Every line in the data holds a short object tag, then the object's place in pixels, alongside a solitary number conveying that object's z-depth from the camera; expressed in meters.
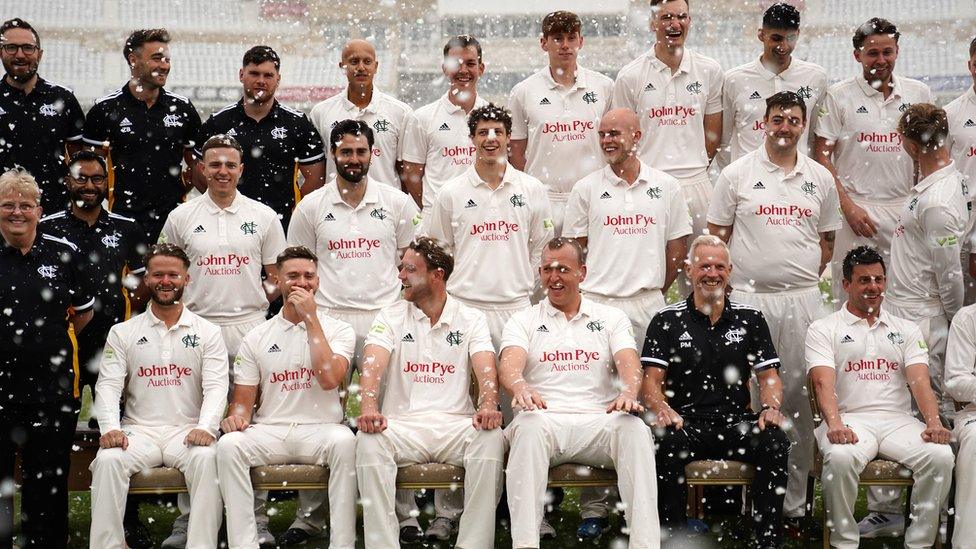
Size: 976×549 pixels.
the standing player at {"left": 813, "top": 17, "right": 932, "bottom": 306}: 15.30
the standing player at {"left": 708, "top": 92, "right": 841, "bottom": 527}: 14.13
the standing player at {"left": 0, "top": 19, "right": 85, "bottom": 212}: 14.94
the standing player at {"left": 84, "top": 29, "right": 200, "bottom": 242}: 15.05
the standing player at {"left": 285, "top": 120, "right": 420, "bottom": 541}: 14.14
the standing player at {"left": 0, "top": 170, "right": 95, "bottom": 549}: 12.41
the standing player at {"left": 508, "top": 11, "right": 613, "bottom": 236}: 15.45
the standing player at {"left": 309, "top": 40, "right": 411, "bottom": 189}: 15.64
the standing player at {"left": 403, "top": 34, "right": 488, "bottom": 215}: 15.77
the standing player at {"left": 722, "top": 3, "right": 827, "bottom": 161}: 15.38
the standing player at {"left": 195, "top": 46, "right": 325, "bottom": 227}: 15.09
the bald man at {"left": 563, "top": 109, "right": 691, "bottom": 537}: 14.16
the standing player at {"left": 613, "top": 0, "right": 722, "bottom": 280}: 15.40
